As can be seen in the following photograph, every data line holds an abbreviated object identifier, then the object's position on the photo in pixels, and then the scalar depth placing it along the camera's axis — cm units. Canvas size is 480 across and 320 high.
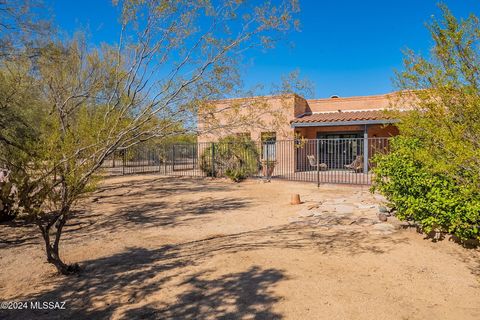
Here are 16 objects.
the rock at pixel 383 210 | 634
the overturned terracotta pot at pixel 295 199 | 867
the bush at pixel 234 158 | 1508
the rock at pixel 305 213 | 722
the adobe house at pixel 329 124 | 1620
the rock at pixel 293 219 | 679
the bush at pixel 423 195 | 454
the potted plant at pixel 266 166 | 1474
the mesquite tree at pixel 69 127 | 393
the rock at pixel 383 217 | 617
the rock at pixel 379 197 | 827
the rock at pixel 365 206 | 749
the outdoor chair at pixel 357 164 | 1470
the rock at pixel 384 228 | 565
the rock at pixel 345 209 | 730
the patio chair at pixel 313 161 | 1616
